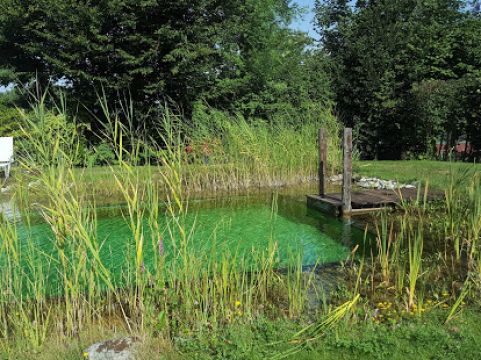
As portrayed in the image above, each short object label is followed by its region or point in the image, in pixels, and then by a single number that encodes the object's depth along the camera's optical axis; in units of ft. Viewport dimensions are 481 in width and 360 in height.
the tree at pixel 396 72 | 47.98
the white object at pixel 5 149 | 32.48
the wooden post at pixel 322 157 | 23.77
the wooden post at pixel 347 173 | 20.53
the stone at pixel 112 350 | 7.45
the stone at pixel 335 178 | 32.73
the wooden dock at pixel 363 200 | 21.39
